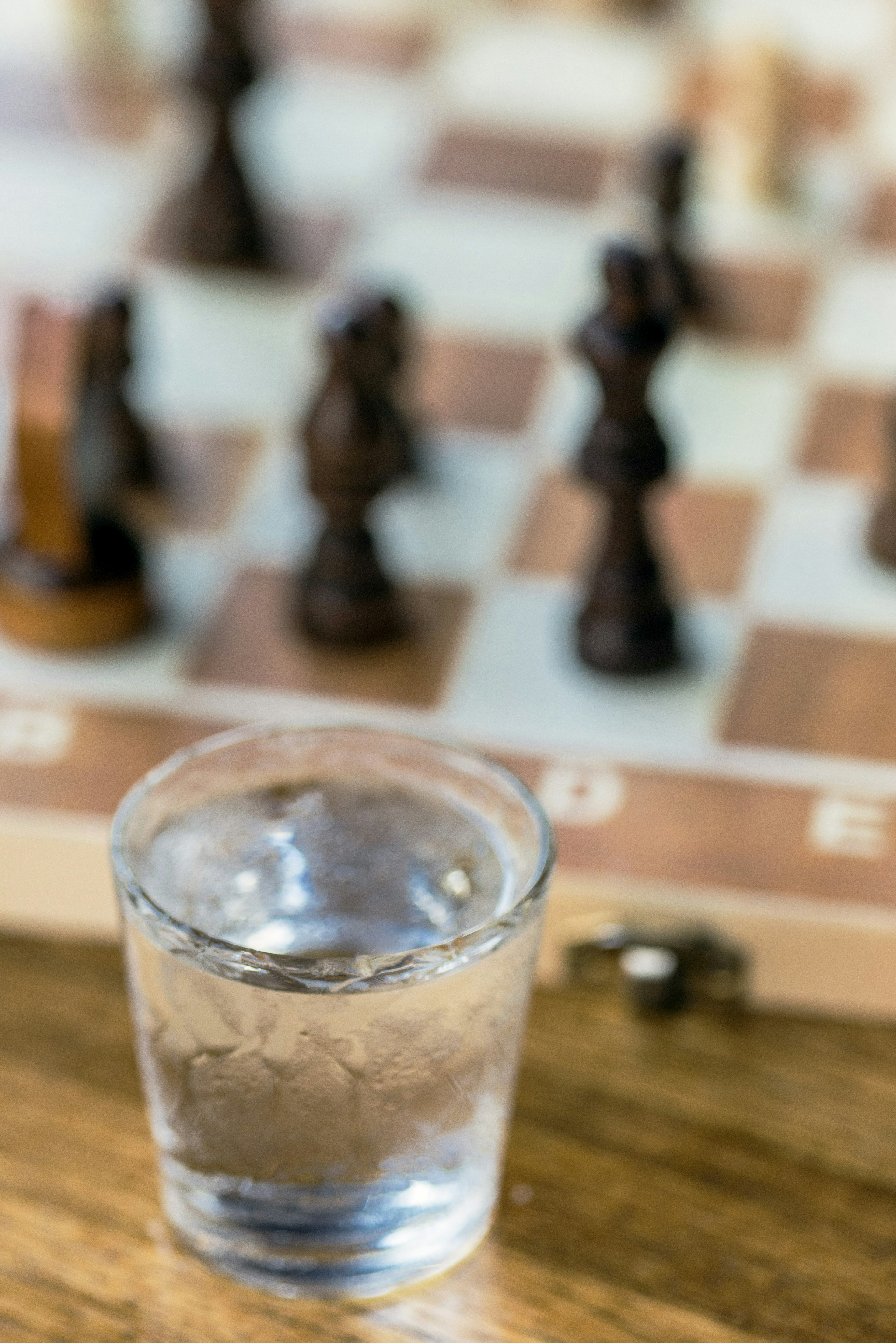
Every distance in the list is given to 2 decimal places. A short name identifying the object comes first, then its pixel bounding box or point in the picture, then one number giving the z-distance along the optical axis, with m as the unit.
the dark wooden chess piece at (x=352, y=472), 0.68
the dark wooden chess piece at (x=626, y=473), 0.67
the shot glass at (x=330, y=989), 0.60
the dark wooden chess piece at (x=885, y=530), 0.72
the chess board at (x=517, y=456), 0.67
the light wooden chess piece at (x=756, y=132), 0.82
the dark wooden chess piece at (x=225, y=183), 0.79
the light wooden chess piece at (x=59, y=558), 0.68
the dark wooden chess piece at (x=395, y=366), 0.68
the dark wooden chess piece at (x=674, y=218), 0.76
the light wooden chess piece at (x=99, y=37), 0.87
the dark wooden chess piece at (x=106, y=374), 0.69
